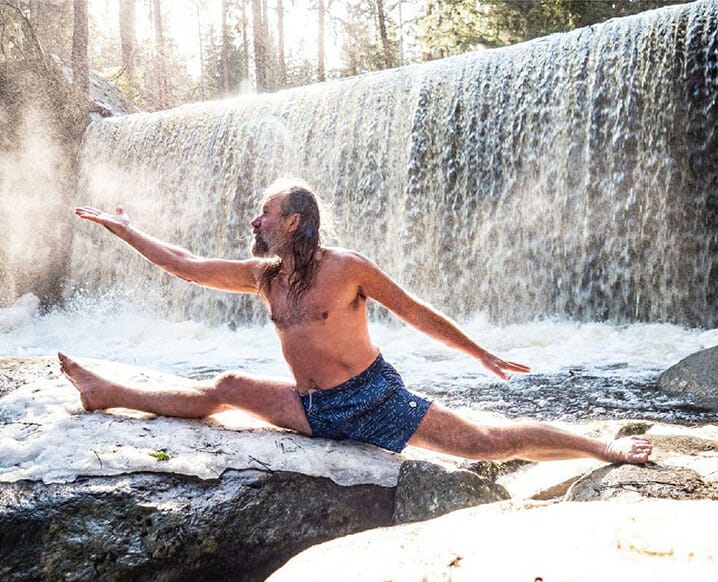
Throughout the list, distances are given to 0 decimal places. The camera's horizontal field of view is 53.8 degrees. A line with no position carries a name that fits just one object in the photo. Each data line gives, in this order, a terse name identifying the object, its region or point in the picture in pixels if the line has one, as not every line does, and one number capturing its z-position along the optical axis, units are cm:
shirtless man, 291
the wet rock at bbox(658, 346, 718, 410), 531
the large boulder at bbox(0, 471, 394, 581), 227
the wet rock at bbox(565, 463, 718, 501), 252
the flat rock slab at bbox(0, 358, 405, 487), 253
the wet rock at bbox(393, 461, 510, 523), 260
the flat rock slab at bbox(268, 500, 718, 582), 131
